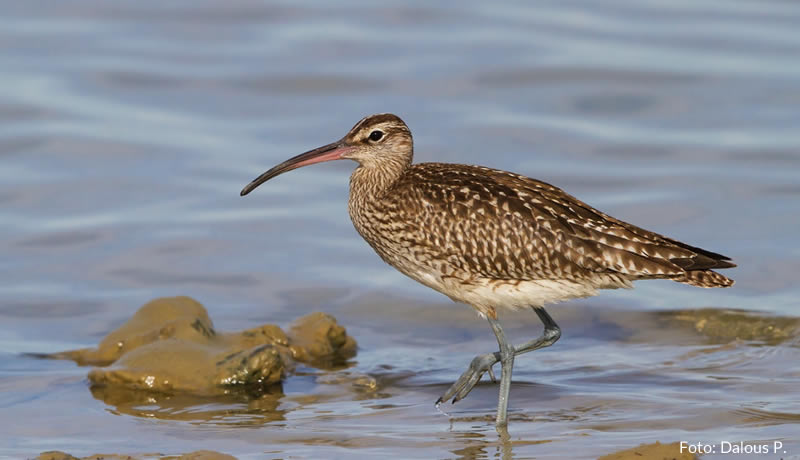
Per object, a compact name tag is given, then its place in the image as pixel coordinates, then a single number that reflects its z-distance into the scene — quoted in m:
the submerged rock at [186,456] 16.75
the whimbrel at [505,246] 19.62
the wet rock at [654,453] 16.64
